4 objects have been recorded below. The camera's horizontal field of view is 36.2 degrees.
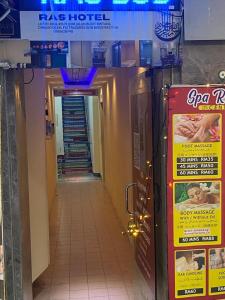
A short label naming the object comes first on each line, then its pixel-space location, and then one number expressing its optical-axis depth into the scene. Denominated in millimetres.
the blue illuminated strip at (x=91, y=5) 2172
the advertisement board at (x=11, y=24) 2160
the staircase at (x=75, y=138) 12287
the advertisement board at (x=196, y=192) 2308
